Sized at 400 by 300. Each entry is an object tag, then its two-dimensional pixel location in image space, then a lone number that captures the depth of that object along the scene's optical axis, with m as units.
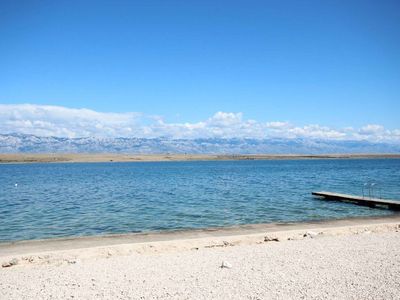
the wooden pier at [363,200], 30.06
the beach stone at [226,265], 11.74
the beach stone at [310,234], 17.62
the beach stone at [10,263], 13.20
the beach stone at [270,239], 16.94
